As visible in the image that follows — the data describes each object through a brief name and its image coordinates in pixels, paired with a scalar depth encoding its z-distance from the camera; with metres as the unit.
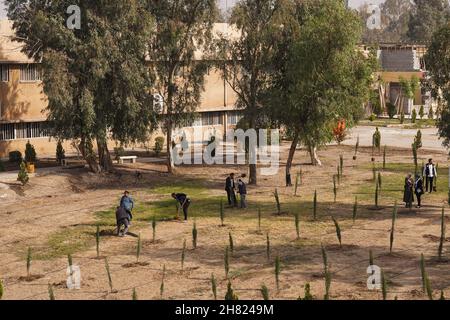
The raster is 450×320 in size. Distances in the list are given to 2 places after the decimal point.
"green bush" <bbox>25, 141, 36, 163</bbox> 41.09
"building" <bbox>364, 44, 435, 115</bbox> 78.75
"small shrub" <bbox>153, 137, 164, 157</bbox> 46.91
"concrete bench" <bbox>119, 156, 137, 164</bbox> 43.32
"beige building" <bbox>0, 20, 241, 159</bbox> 43.53
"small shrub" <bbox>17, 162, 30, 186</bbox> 35.00
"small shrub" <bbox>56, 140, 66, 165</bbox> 41.56
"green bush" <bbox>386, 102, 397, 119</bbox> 72.25
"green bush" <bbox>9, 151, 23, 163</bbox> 42.72
